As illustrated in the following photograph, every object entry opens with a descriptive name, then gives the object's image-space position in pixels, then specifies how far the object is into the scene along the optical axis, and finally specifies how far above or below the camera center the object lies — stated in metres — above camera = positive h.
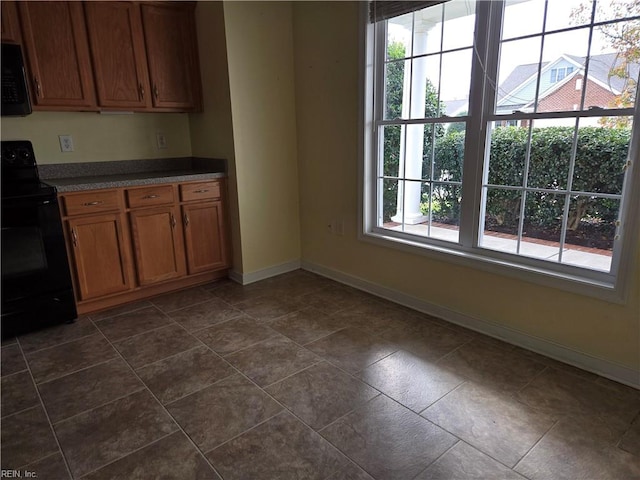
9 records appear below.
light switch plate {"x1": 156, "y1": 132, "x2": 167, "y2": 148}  3.48 +0.02
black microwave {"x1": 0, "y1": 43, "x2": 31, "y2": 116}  2.48 +0.37
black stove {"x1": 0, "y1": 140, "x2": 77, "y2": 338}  2.41 -0.62
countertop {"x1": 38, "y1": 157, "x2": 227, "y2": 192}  2.76 -0.23
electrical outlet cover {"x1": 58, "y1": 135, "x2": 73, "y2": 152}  3.03 +0.01
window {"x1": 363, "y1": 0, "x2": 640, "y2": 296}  1.93 +0.02
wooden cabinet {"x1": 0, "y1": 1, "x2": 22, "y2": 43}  2.52 +0.73
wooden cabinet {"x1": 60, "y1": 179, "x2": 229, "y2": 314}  2.71 -0.68
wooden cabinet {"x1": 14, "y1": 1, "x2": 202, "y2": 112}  2.66 +0.61
